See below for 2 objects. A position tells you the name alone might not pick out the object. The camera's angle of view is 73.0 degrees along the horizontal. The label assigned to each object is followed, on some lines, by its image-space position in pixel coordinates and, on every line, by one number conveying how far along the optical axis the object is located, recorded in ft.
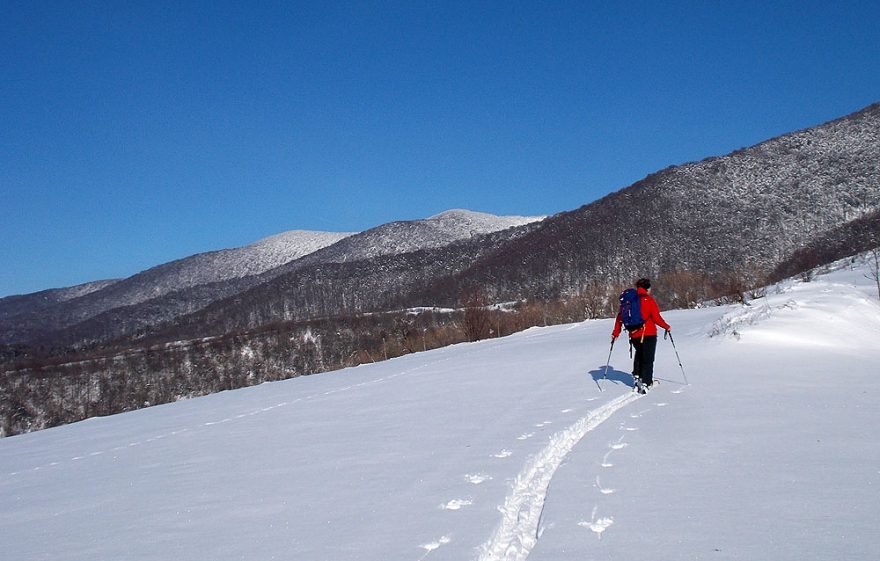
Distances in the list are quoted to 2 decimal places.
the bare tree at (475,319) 90.68
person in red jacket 31.04
